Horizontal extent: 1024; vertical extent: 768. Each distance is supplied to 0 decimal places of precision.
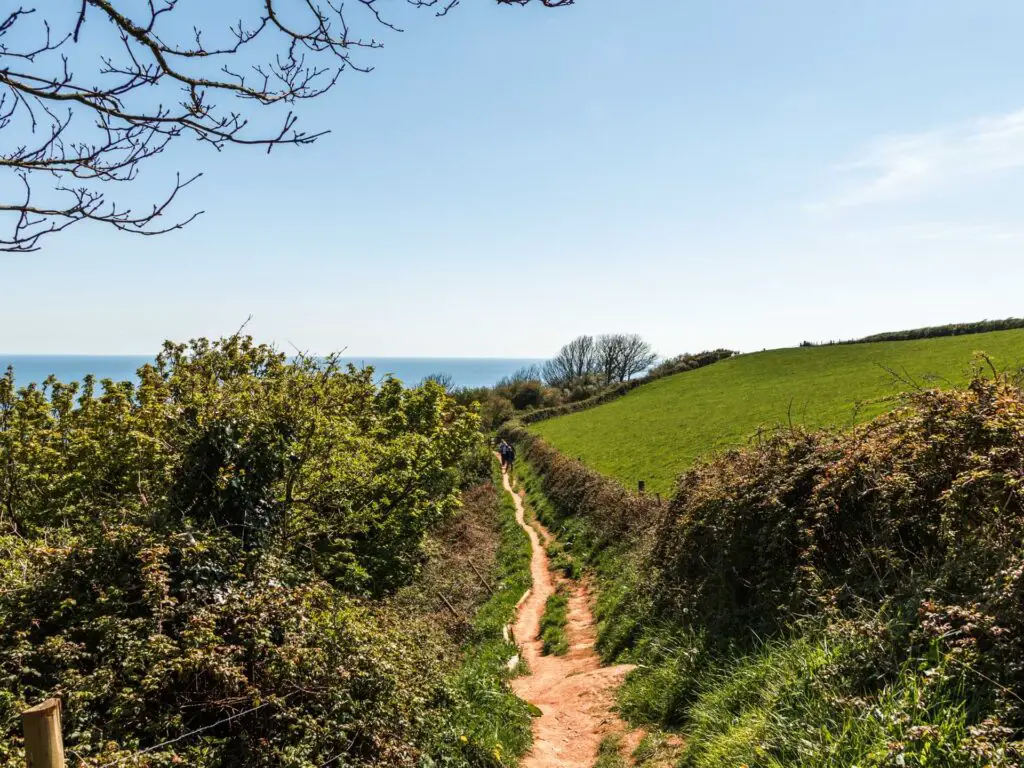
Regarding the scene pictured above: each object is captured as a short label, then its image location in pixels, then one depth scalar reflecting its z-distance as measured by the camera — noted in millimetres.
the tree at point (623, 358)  97688
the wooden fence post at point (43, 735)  2762
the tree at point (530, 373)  135250
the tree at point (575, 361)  105312
